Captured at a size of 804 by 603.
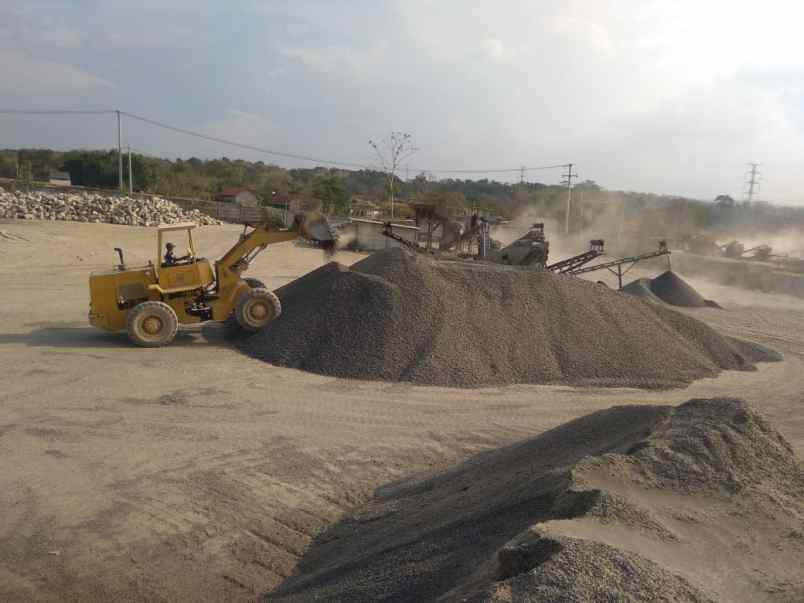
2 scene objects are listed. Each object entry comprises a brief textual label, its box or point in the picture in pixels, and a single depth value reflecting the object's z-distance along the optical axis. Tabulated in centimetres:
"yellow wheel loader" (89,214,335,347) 1189
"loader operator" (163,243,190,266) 1227
